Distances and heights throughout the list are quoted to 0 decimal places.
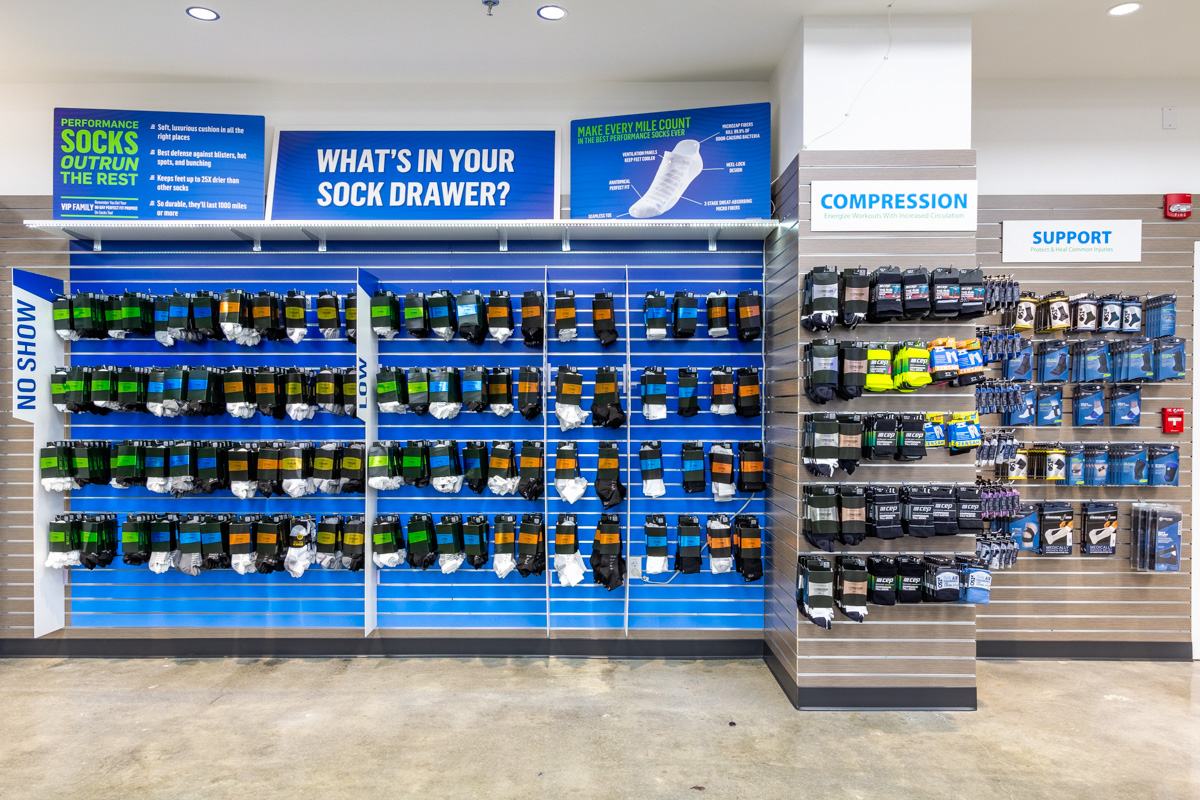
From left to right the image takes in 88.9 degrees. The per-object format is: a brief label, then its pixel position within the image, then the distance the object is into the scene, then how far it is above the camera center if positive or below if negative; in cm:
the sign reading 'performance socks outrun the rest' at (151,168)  386 +142
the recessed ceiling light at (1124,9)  332 +211
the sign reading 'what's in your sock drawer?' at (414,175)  392 +140
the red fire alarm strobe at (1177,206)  405 +125
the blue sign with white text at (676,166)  380 +144
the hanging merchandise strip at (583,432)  404 -26
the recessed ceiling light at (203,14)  331 +207
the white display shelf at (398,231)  372 +103
